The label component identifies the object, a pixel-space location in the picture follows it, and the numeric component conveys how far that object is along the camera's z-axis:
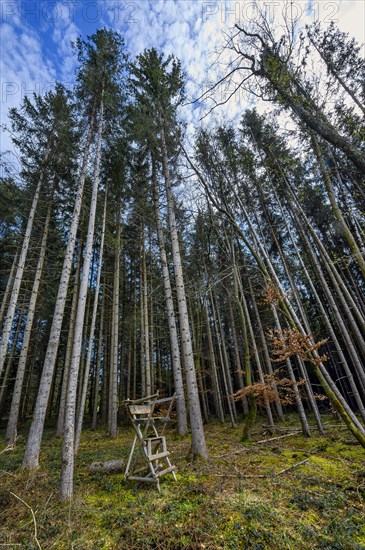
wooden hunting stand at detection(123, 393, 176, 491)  4.48
